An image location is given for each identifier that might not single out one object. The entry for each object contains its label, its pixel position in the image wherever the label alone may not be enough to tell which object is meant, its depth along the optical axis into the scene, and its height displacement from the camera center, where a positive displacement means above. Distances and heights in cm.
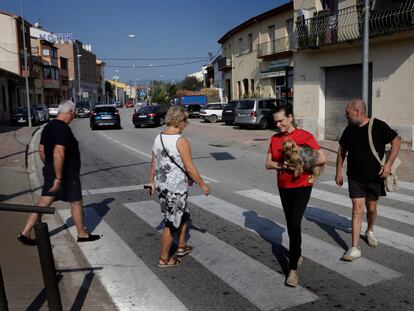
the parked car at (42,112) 3572 -48
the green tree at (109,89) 11925 +406
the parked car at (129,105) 9475 -24
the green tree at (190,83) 9409 +403
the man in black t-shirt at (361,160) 489 -68
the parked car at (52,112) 4557 -59
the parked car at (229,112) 2897 -71
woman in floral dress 451 -69
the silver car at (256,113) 2462 -69
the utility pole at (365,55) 1234 +116
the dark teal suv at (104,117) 2783 -77
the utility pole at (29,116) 3087 -63
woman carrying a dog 413 -70
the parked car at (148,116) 2886 -80
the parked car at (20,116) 3198 -68
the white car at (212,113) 3381 -86
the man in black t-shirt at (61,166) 514 -70
